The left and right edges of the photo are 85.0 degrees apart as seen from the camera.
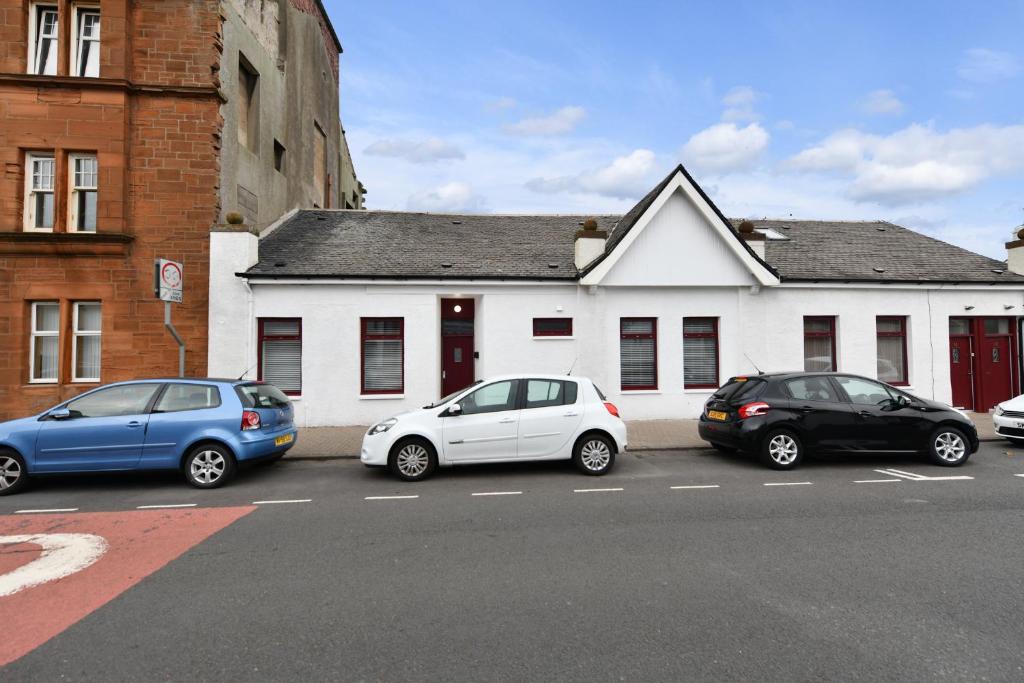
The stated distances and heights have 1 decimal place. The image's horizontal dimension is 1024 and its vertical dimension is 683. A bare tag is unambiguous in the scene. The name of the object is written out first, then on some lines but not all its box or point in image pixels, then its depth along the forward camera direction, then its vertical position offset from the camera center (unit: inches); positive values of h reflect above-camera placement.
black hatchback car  355.6 -36.1
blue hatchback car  311.1 -35.7
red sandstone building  496.1 +172.7
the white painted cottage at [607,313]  525.3 +53.9
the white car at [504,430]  328.2 -36.9
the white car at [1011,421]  418.9 -42.8
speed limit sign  378.1 +62.0
